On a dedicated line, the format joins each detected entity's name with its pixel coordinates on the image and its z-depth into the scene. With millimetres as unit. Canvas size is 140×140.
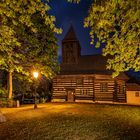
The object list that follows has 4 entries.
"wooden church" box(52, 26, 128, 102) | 22232
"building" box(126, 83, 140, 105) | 23062
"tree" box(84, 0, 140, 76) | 5672
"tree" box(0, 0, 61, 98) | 6751
